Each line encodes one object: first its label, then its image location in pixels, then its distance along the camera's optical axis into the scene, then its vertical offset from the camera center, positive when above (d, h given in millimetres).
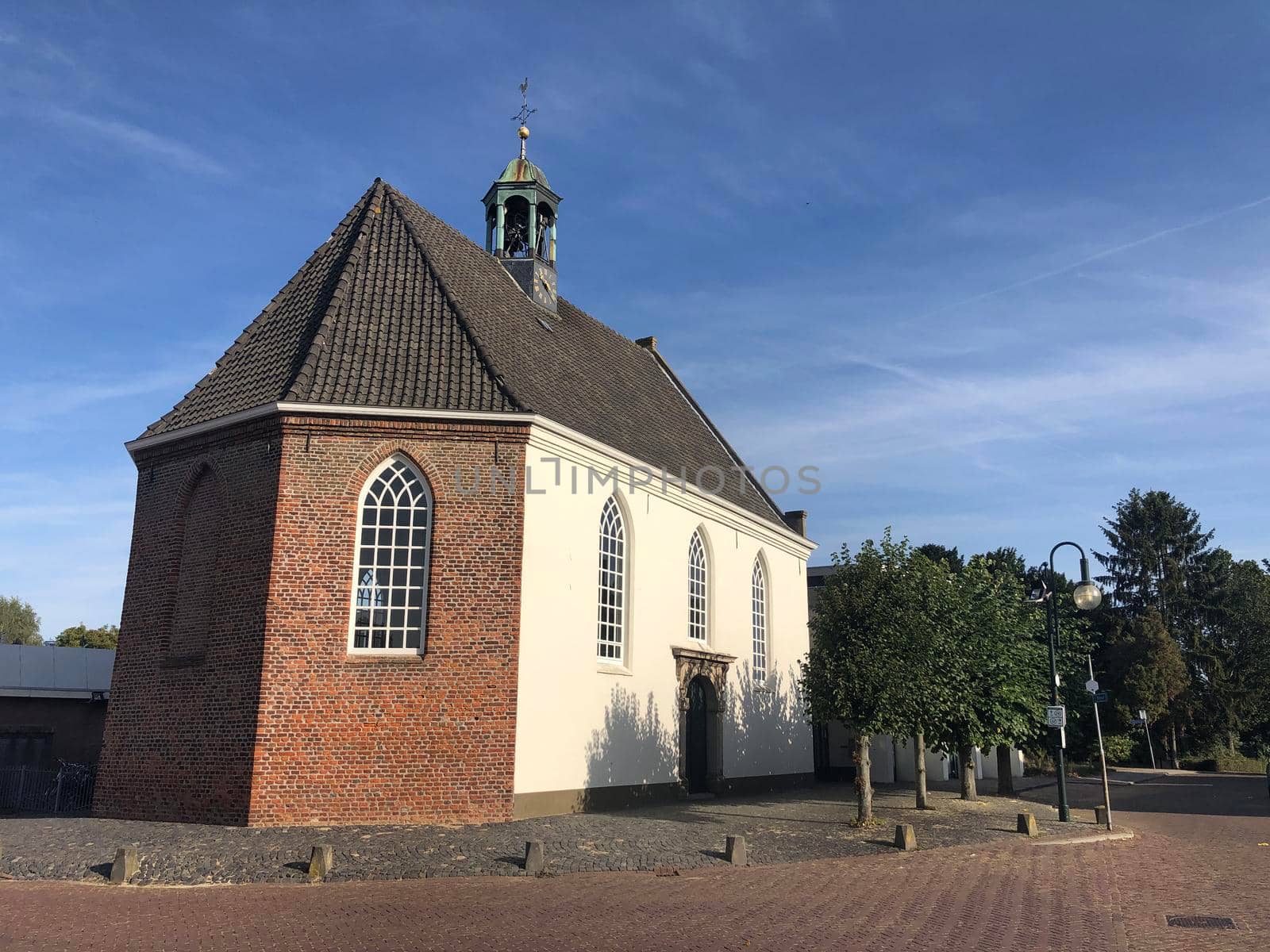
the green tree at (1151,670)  49906 +1942
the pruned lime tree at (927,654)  17297 +982
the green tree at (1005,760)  24125 -1502
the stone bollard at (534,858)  11914 -1936
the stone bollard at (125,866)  11320 -1949
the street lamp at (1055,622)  17602 +1779
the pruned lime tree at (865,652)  17234 +1005
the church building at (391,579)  15641 +2288
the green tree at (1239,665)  53969 +2512
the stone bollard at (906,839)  14641 -2051
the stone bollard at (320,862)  11344 -1904
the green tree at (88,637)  59625 +4227
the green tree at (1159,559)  61312 +9893
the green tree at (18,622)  69750 +6099
